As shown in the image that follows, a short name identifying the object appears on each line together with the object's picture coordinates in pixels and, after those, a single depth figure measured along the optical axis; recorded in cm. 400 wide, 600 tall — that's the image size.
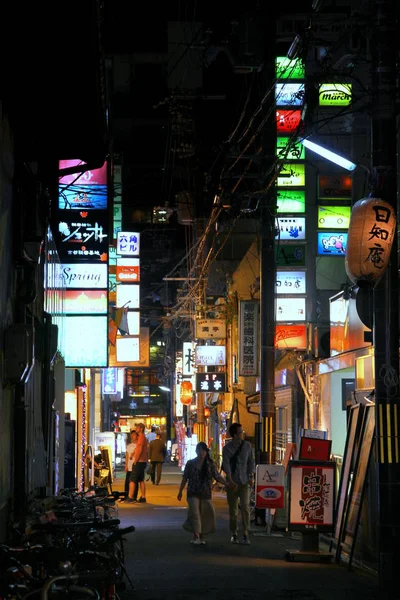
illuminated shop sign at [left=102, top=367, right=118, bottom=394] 5131
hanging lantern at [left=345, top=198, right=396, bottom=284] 1189
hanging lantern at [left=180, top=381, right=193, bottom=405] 4741
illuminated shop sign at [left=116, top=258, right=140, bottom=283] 3059
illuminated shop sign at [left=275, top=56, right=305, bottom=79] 2238
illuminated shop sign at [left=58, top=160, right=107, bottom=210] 2092
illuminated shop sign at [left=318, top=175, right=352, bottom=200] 2277
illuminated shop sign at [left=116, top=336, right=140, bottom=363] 3125
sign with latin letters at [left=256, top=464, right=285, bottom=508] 1748
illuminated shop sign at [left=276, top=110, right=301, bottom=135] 2220
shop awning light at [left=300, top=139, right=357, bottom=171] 1730
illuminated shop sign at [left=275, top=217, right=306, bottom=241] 2262
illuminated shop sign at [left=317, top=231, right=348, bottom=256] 2284
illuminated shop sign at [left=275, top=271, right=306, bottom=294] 2275
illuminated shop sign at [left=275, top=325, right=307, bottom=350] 2327
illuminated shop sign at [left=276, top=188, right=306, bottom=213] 2261
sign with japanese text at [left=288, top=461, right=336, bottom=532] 1469
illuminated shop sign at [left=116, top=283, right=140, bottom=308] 3028
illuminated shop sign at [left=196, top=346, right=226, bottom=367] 3600
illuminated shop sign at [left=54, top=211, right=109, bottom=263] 2088
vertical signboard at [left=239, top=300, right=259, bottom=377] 2677
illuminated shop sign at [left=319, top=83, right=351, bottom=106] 2303
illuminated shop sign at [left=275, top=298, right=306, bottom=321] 2281
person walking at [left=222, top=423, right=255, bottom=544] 1688
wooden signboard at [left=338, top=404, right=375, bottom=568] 1430
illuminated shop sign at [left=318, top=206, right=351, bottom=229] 2273
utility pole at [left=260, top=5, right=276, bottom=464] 1975
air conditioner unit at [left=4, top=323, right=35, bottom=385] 1041
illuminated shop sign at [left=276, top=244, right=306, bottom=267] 2270
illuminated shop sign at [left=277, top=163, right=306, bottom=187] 2272
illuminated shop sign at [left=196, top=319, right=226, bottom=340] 3469
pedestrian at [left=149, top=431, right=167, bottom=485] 3400
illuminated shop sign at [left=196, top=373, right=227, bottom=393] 3516
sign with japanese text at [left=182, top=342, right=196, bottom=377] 4712
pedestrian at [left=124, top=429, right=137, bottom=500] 2735
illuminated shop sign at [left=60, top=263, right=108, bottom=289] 2088
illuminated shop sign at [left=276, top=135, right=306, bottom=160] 2214
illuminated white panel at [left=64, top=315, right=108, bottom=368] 2119
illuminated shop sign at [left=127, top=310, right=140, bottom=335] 3056
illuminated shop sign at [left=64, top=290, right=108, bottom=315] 2095
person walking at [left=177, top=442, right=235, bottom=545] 1639
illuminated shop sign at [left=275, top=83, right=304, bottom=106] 2198
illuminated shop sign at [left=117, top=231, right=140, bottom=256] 3028
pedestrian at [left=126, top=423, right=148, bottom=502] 2655
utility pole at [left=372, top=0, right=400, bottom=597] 1170
